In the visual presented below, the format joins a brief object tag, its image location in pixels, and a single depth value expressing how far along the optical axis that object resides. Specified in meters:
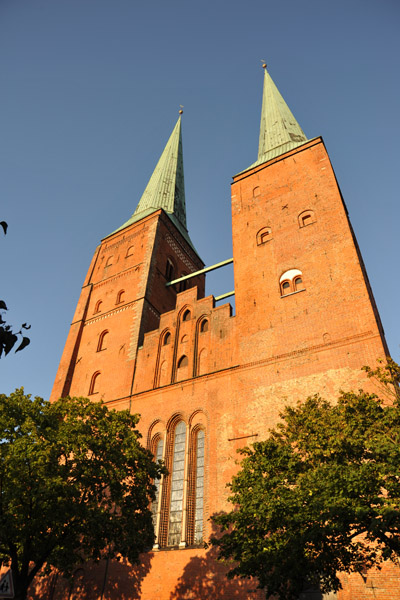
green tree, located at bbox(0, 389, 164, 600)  11.33
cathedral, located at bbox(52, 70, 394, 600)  16.77
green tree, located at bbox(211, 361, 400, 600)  9.28
